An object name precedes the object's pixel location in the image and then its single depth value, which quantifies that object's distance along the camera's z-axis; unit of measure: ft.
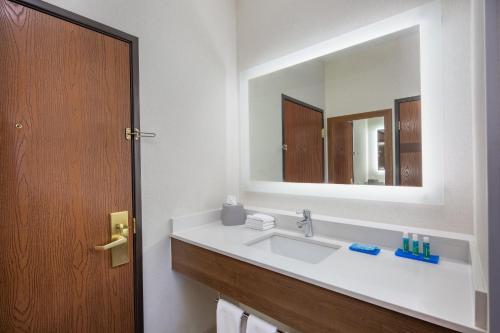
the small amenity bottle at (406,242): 3.63
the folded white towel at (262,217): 5.08
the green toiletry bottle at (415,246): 3.53
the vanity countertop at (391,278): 2.29
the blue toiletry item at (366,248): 3.70
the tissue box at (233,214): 5.40
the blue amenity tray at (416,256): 3.36
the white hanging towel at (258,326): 3.53
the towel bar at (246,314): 3.92
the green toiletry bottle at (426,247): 3.44
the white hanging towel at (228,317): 3.96
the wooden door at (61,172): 3.19
